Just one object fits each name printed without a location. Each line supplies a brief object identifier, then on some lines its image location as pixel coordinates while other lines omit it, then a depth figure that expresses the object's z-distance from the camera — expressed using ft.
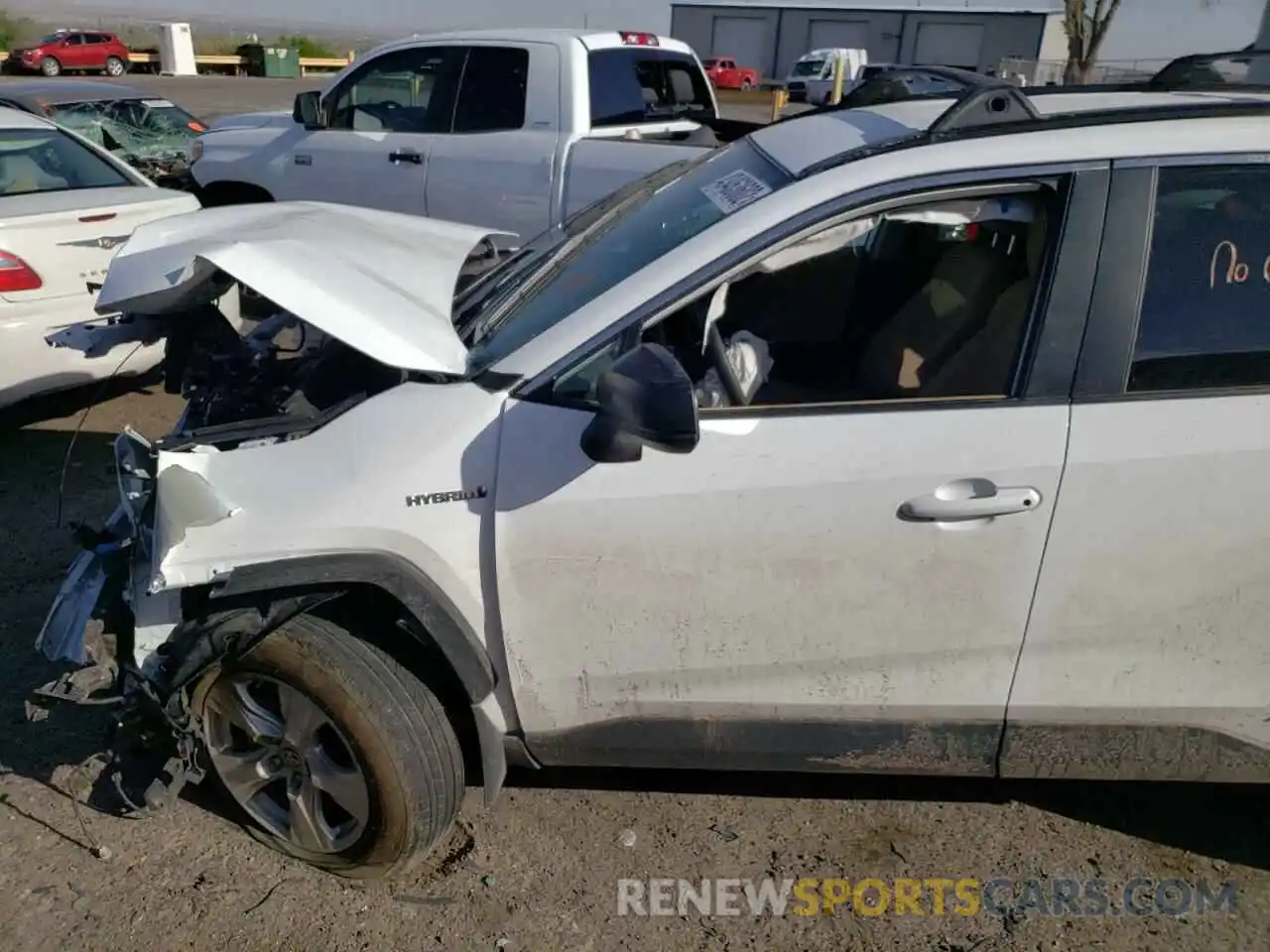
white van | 121.49
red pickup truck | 133.28
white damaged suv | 7.22
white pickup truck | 20.12
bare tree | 66.49
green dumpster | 135.95
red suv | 110.93
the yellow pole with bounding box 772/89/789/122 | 61.82
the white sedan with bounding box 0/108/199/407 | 15.28
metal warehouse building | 154.10
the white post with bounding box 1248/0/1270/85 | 10.63
